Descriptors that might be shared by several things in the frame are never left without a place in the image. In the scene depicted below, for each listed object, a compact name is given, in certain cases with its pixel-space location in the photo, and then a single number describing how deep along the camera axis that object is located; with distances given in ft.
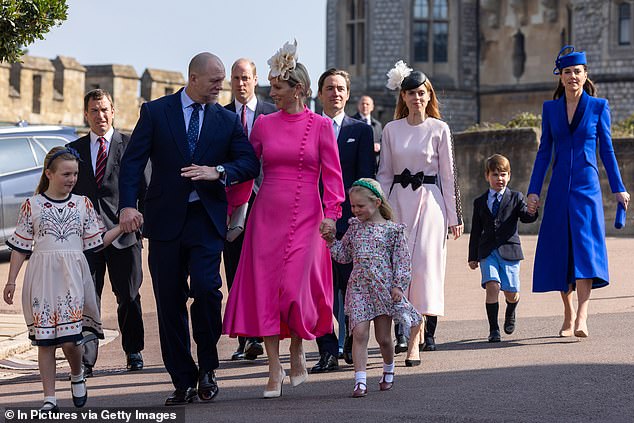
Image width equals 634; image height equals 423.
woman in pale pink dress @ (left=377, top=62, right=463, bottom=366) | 34.06
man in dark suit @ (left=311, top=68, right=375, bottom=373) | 33.71
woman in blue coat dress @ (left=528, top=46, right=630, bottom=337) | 36.58
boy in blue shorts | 38.06
